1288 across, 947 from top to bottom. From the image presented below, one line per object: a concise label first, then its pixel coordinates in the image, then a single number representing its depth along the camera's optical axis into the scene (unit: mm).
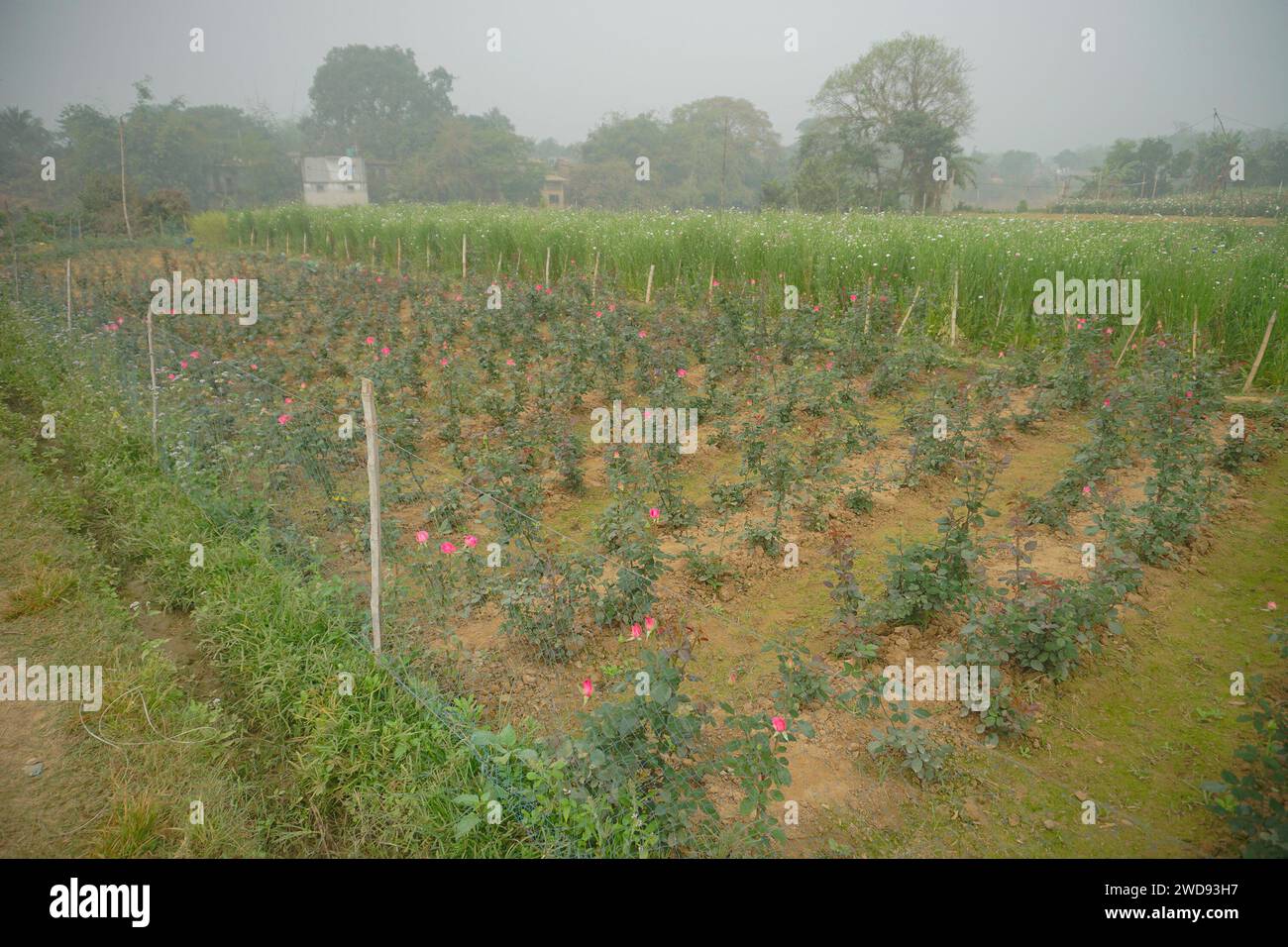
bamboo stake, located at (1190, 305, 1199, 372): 7763
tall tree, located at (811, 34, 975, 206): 36594
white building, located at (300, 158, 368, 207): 42219
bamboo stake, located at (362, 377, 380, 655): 3799
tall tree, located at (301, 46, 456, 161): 59441
